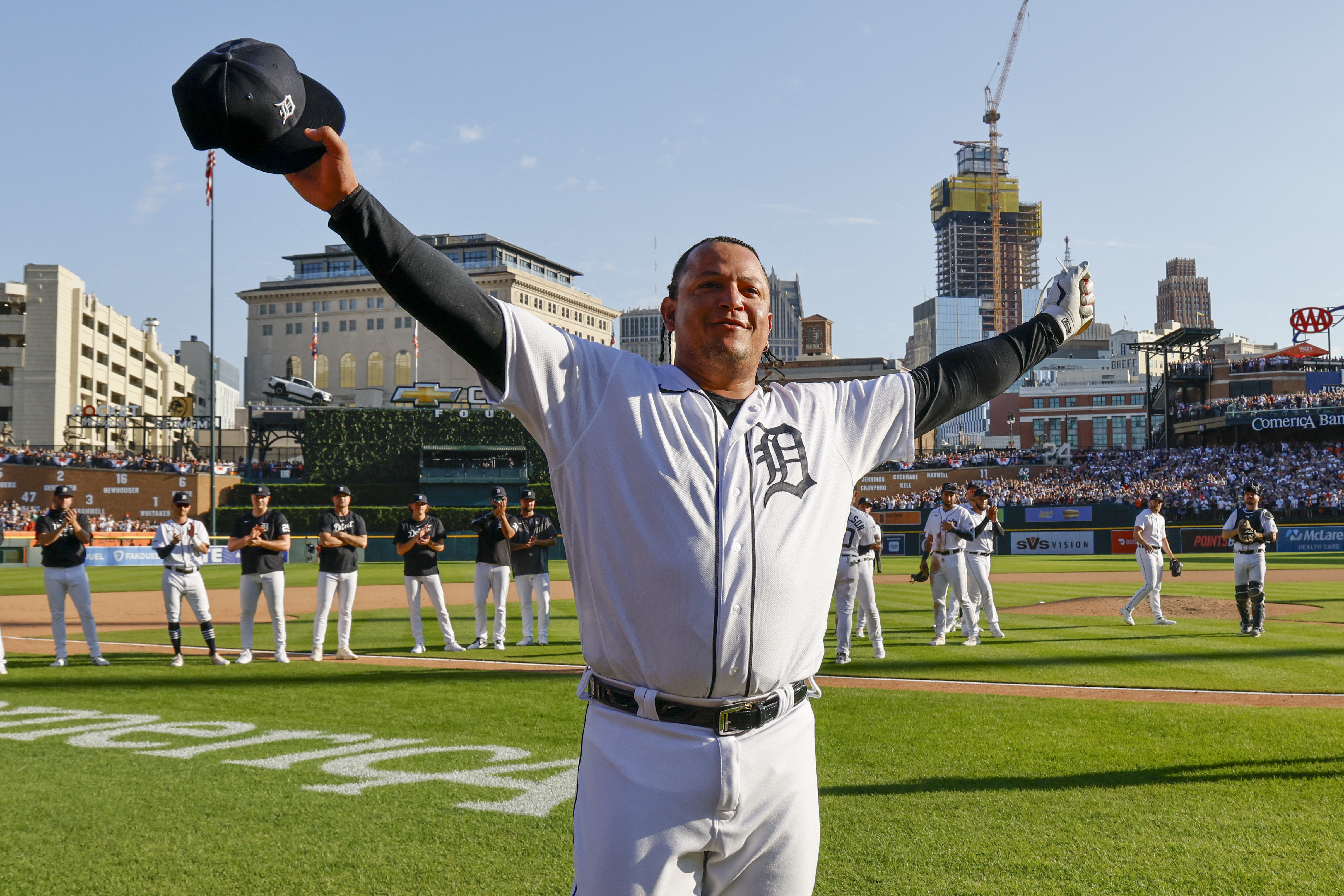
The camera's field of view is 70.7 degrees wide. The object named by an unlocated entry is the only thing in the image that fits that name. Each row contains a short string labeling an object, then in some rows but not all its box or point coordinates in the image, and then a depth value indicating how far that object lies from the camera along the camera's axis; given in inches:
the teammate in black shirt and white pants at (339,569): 500.7
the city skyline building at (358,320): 4217.5
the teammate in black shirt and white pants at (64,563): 477.1
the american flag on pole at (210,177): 1459.2
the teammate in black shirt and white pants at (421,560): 535.5
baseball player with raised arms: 90.2
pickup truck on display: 2458.2
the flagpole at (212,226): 1504.7
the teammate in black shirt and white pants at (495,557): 559.8
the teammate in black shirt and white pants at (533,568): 570.9
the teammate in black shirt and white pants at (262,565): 483.8
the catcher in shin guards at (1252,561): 575.2
